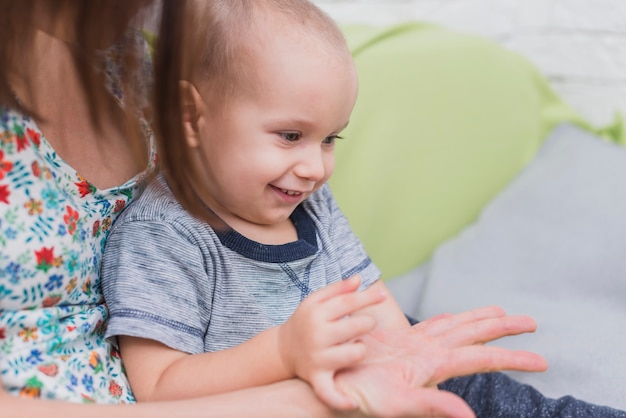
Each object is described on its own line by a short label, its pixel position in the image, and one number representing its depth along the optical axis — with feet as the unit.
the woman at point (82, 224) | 3.52
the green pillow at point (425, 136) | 5.14
